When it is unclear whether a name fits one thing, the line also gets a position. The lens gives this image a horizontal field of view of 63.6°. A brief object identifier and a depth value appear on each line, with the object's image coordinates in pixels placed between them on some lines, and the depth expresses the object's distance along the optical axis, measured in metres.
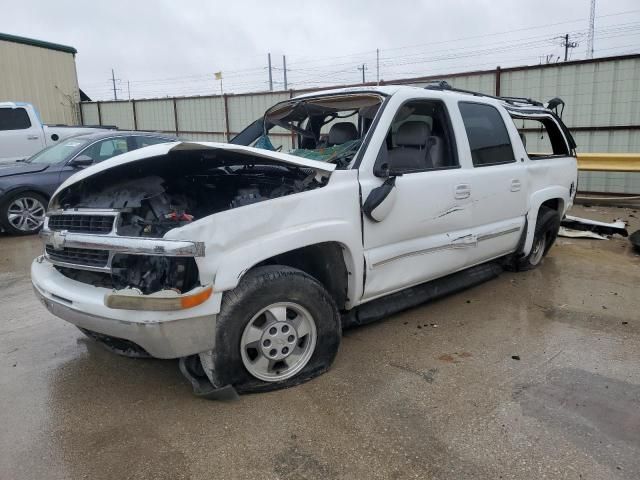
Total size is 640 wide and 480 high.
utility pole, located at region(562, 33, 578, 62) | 35.61
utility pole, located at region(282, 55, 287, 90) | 53.53
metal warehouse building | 18.27
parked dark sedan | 7.90
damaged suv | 2.72
